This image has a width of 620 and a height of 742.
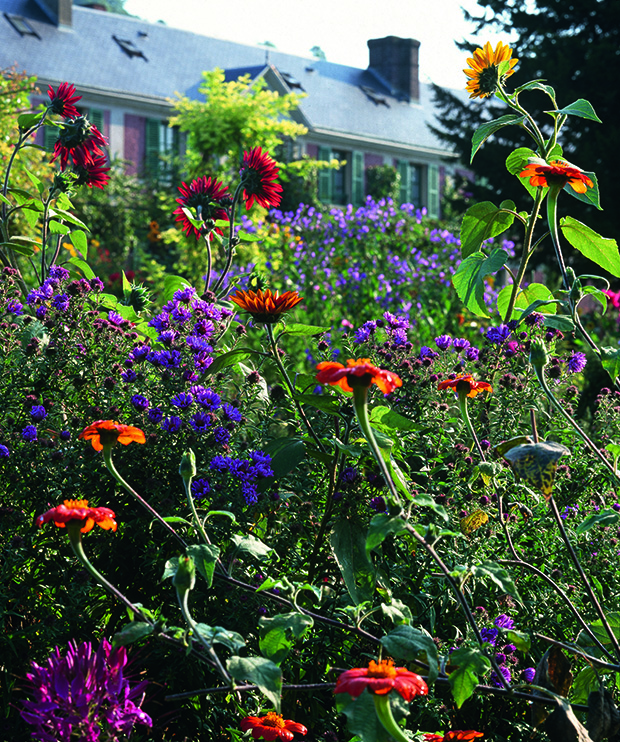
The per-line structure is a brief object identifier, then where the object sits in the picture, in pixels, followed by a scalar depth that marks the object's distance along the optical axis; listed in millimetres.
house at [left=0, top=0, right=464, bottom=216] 20484
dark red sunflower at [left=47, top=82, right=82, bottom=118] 2978
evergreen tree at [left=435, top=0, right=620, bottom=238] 12547
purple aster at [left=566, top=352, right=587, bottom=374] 2500
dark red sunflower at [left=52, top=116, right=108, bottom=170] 2900
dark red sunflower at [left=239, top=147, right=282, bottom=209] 2988
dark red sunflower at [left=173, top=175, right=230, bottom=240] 3043
